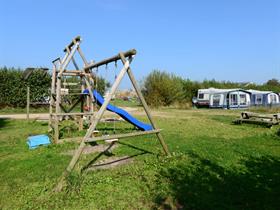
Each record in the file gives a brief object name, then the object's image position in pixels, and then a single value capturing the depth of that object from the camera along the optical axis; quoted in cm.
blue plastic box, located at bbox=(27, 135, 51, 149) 712
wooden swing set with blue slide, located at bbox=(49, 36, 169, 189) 481
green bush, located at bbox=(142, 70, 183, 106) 2916
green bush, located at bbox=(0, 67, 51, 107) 2078
